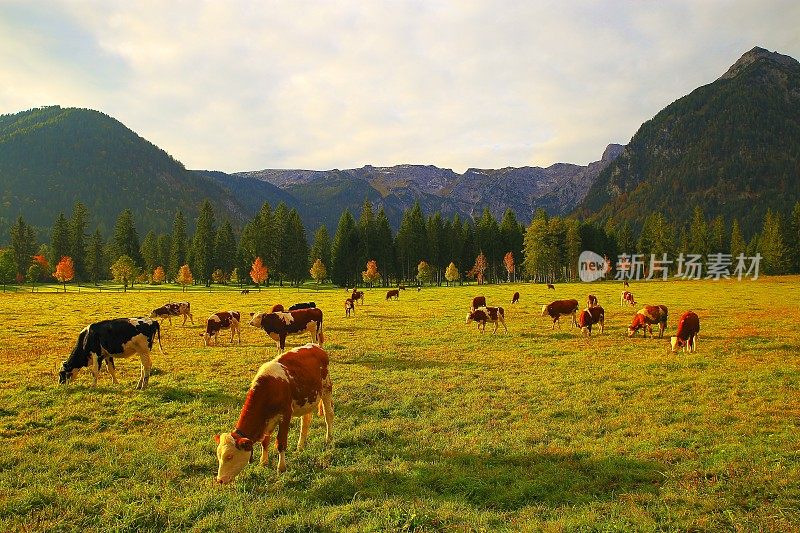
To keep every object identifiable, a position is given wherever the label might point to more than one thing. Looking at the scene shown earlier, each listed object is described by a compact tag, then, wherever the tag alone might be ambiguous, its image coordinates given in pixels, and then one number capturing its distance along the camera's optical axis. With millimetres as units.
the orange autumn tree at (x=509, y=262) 90750
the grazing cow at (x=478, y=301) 33956
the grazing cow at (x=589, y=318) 22906
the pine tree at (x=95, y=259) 88562
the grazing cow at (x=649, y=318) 22141
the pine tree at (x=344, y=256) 83938
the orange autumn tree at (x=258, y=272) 75762
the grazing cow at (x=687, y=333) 18406
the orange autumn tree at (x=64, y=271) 71250
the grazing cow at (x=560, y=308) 26094
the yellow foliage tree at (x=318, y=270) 82938
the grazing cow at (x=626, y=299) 37125
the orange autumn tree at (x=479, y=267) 88812
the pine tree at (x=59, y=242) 88125
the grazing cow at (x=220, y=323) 21312
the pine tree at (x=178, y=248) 91688
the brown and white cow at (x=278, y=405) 6727
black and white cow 13156
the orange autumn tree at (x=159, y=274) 84812
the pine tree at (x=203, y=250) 87938
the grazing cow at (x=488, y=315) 24116
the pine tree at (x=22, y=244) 87375
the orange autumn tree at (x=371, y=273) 79125
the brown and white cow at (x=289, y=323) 18250
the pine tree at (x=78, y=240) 89438
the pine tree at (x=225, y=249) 90875
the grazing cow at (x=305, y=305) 27856
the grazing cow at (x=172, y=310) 29859
